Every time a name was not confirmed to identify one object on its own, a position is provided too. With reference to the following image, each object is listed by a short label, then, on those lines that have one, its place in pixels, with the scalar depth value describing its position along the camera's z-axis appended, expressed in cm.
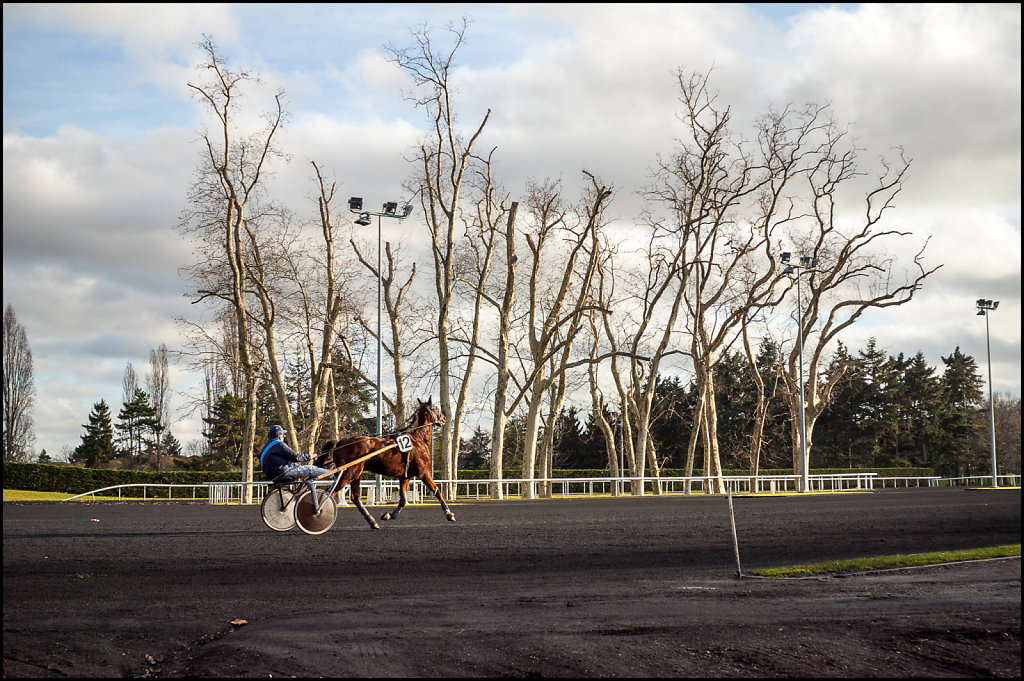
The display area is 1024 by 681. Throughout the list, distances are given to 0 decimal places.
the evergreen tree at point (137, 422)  7362
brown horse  1792
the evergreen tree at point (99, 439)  7219
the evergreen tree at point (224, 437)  6244
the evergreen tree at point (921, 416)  8338
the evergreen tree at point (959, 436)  8358
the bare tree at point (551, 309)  4044
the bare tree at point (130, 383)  8094
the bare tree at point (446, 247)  3966
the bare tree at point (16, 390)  6869
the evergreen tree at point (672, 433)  8094
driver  1623
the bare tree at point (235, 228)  3716
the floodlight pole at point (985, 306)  6139
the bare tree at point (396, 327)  3897
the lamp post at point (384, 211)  3447
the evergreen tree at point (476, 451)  8950
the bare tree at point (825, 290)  4972
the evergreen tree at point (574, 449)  7981
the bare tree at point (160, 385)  7675
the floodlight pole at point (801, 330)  4553
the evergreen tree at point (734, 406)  8288
